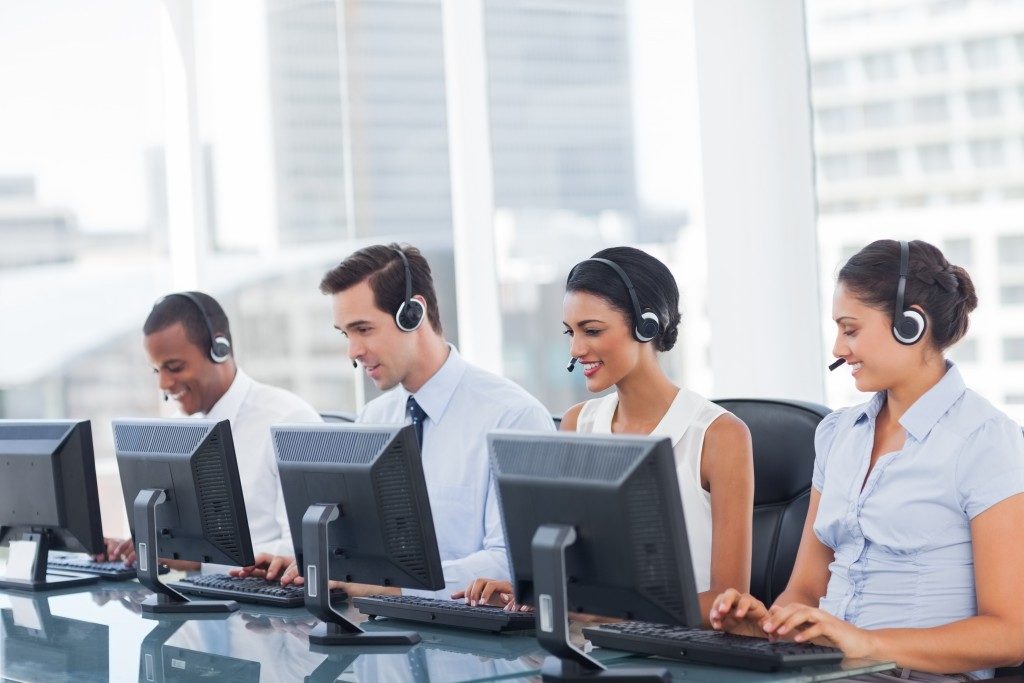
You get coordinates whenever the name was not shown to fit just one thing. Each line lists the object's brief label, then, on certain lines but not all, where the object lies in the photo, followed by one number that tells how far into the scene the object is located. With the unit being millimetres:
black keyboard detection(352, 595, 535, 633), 4098
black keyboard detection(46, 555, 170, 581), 5756
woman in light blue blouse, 3686
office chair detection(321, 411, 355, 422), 6872
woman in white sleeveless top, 4398
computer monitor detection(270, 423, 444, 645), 4053
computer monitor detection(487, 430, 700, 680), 3241
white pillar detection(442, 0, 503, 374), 8678
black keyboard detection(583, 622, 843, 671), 3397
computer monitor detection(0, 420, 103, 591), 5385
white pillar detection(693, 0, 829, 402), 7035
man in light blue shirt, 5374
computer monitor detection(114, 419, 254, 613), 4773
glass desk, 3679
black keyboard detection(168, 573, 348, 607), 4795
